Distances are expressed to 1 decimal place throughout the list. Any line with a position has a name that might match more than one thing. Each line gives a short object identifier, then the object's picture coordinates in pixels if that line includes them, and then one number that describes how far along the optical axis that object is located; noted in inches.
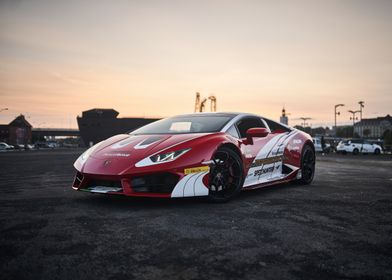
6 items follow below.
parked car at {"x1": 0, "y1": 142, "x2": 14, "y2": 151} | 2068.2
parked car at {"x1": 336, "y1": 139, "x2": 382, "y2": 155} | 1227.2
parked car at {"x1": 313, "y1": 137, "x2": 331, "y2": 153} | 1284.4
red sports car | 142.3
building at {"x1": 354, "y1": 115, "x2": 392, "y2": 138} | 6314.0
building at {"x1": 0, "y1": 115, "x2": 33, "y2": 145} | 4227.4
